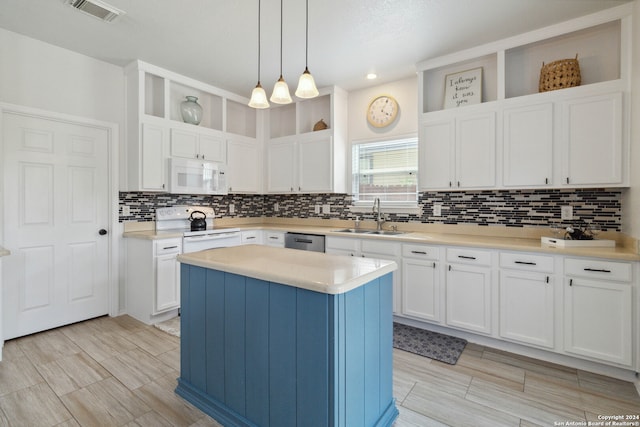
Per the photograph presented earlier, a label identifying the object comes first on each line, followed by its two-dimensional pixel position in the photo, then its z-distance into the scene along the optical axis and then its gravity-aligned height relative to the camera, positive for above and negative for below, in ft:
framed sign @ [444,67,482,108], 10.28 +4.10
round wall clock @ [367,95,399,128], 12.57 +4.05
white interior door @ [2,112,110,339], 9.24 -0.40
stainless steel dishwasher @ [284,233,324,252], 12.16 -1.26
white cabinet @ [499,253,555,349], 7.95 -2.34
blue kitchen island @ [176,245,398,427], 4.57 -2.16
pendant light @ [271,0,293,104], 6.45 +2.44
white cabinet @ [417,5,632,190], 7.96 +2.71
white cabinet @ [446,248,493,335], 8.81 -2.31
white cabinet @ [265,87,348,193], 13.38 +2.88
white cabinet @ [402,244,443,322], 9.62 -2.27
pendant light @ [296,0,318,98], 6.17 +2.43
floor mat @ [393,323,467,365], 8.50 -3.91
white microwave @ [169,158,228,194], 11.80 +1.34
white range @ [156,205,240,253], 11.53 -0.81
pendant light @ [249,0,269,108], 6.81 +2.46
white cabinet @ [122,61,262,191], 11.07 +3.38
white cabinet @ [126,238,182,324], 10.48 -2.36
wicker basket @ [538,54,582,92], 8.52 +3.75
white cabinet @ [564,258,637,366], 7.09 -2.34
